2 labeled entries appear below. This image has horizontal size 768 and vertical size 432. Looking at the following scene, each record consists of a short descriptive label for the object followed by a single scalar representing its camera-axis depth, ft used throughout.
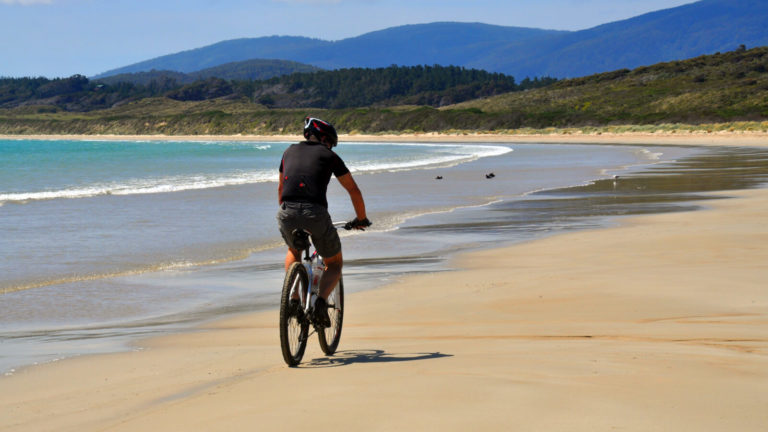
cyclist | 38.73
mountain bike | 37.63
